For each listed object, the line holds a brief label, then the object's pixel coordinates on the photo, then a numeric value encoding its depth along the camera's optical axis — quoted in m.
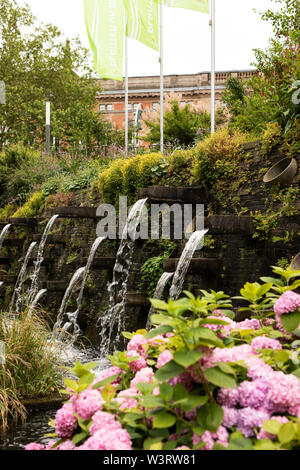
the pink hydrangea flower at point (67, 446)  2.28
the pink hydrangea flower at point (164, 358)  2.31
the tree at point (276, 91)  7.54
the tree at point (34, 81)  37.72
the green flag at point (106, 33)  16.58
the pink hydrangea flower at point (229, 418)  2.11
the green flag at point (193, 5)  14.19
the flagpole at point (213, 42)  13.70
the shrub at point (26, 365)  5.87
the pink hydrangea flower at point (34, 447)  2.34
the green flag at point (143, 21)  16.64
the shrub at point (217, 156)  8.92
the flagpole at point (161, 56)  16.42
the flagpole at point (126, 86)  18.17
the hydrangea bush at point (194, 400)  2.04
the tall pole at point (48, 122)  20.20
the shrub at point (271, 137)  7.94
